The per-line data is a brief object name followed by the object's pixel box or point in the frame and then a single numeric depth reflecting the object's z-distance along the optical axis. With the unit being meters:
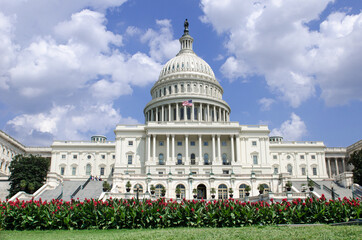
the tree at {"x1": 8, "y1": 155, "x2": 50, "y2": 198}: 60.78
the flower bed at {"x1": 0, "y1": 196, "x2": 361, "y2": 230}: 25.06
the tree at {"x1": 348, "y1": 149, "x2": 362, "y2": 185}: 66.50
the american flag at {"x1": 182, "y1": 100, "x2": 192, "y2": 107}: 90.82
